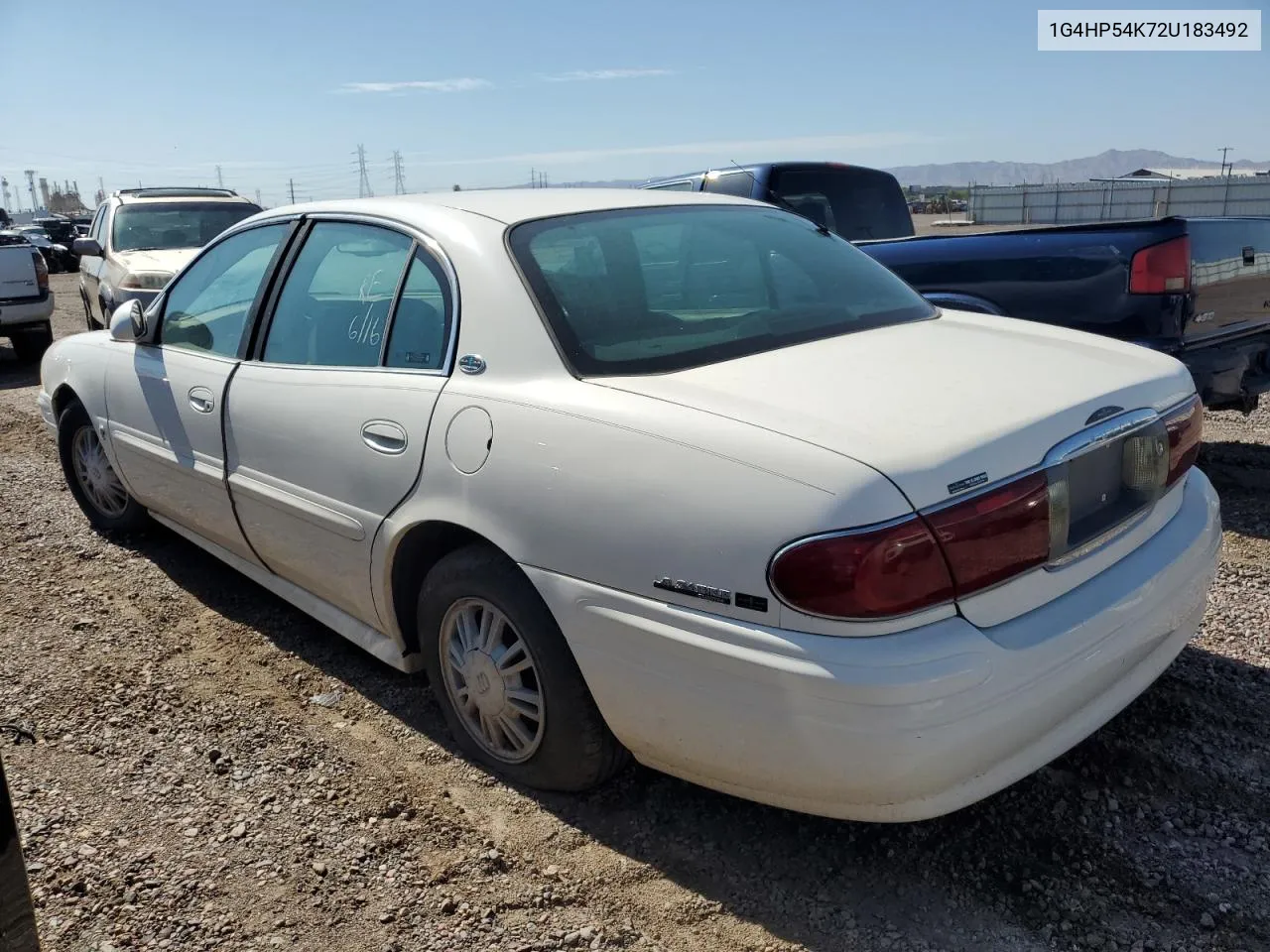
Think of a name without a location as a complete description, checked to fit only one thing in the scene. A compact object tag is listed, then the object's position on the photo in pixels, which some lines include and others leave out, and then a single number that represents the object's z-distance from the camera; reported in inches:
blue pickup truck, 186.9
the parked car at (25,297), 434.3
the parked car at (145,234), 404.5
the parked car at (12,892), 61.2
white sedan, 82.3
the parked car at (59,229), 1522.9
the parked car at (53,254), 1137.3
